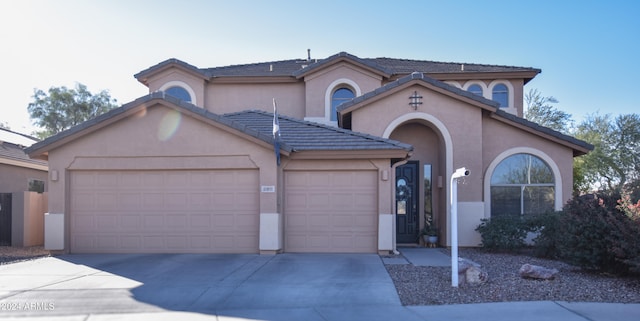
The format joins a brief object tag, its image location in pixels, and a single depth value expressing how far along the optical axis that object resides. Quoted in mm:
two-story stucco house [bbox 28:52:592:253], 11492
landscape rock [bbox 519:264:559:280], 8359
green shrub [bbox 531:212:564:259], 11516
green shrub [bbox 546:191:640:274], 8164
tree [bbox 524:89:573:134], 32969
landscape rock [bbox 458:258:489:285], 8078
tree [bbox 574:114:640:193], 27859
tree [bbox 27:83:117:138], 35594
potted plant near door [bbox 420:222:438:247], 13727
